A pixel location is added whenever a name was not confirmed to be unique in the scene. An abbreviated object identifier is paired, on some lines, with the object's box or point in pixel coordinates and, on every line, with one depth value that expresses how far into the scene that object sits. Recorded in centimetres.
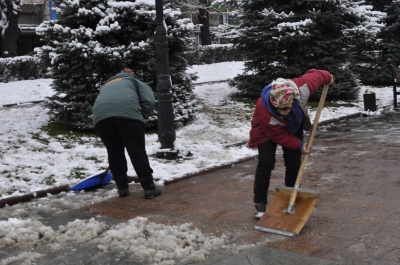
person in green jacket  679
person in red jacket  525
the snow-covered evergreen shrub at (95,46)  1056
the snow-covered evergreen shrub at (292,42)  1533
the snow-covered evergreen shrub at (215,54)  2727
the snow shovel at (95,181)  738
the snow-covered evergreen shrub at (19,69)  1898
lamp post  898
